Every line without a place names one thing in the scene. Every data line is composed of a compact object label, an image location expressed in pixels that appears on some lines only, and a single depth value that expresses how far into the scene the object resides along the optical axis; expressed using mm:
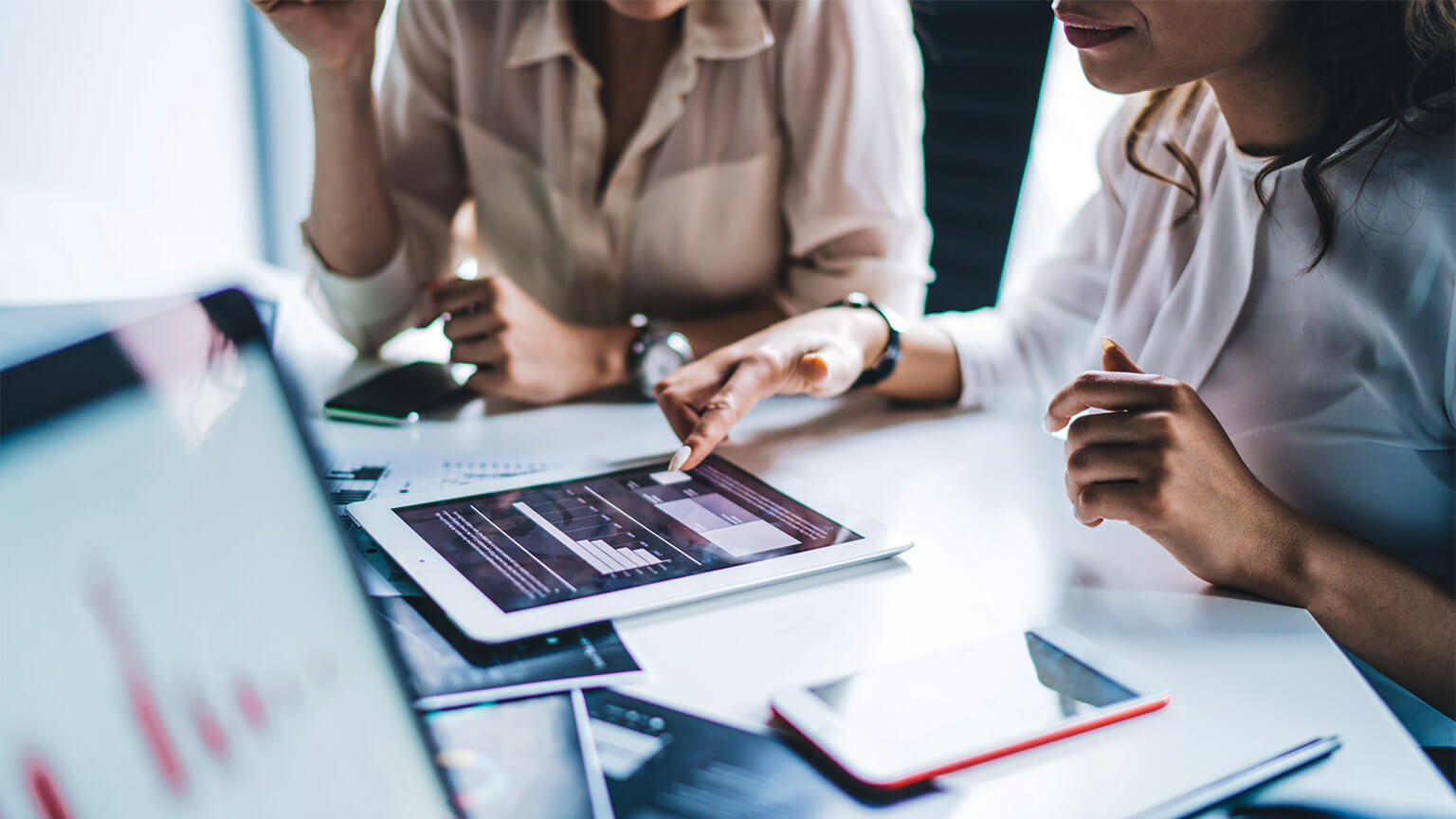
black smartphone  771
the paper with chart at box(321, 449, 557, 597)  620
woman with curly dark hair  569
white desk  399
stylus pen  374
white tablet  485
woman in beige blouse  970
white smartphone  388
